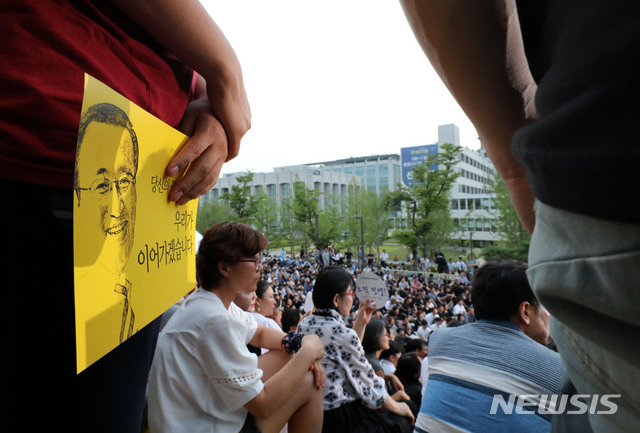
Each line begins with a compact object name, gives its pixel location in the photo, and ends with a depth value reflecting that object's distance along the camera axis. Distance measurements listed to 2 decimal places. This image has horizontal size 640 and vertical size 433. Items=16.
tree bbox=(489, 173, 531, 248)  19.09
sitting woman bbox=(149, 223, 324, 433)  1.32
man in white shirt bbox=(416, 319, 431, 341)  8.38
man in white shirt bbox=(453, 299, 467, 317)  10.20
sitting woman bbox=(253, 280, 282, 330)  3.97
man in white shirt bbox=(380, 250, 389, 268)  21.99
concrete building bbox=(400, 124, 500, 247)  35.56
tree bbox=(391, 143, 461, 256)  19.66
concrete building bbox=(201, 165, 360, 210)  38.97
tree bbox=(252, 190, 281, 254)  25.00
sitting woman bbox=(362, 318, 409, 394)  3.34
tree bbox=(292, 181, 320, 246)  25.55
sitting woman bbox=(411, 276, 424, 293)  14.02
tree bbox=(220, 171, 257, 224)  23.44
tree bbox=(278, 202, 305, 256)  27.31
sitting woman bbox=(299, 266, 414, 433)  2.13
